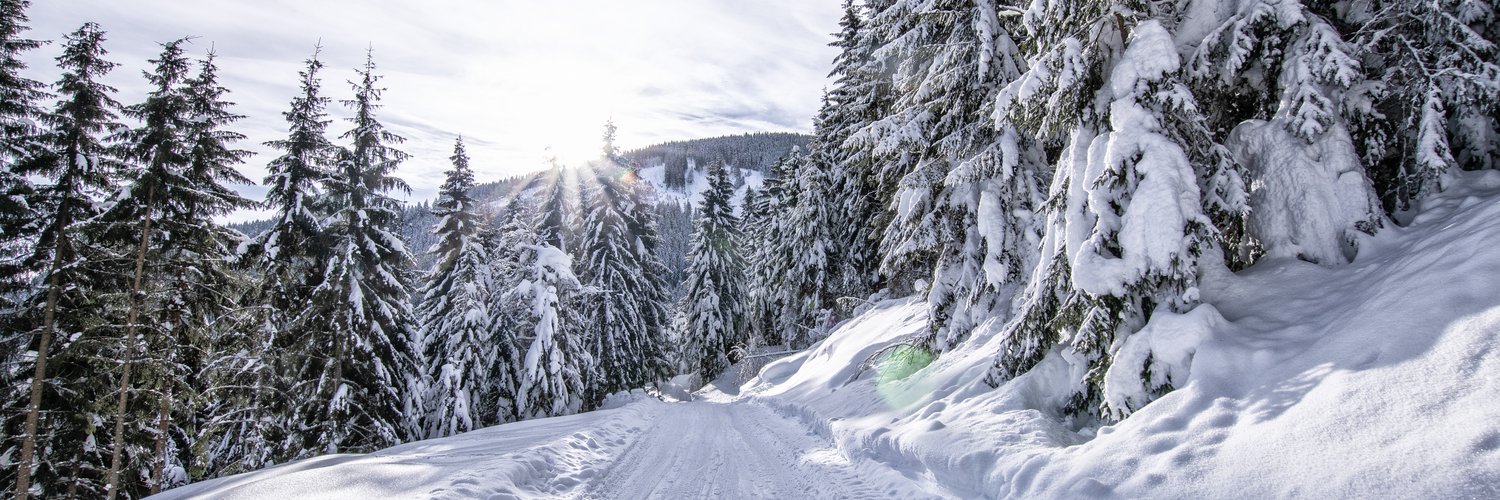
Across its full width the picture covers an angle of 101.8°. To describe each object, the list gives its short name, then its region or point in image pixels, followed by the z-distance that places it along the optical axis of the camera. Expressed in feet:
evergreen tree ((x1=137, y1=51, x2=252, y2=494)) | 44.60
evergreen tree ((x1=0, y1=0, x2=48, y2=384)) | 40.29
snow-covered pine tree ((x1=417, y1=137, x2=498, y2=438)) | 60.85
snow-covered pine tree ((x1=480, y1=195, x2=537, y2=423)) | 71.87
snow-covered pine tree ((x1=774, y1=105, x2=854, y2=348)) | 88.07
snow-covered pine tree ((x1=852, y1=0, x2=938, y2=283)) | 40.63
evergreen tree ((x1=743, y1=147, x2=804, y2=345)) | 105.70
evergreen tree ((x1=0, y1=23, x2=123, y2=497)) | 41.29
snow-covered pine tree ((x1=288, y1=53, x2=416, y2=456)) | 48.26
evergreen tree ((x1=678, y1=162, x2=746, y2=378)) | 121.39
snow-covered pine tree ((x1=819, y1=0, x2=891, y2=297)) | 61.31
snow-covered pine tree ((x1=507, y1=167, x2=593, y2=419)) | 68.13
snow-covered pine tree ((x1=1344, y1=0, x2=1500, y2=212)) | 19.71
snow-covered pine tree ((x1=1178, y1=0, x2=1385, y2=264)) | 20.54
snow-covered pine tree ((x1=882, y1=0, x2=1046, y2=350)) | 34.96
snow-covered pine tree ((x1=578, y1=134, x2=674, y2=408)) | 93.20
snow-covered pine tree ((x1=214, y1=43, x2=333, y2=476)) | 47.11
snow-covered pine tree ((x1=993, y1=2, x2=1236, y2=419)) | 20.02
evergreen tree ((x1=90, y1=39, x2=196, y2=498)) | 42.68
